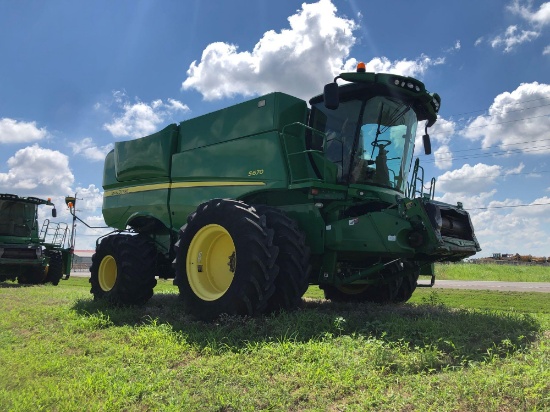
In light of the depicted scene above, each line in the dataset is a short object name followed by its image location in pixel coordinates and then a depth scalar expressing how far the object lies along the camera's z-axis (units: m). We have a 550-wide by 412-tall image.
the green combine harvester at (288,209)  5.48
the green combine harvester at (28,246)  15.66
